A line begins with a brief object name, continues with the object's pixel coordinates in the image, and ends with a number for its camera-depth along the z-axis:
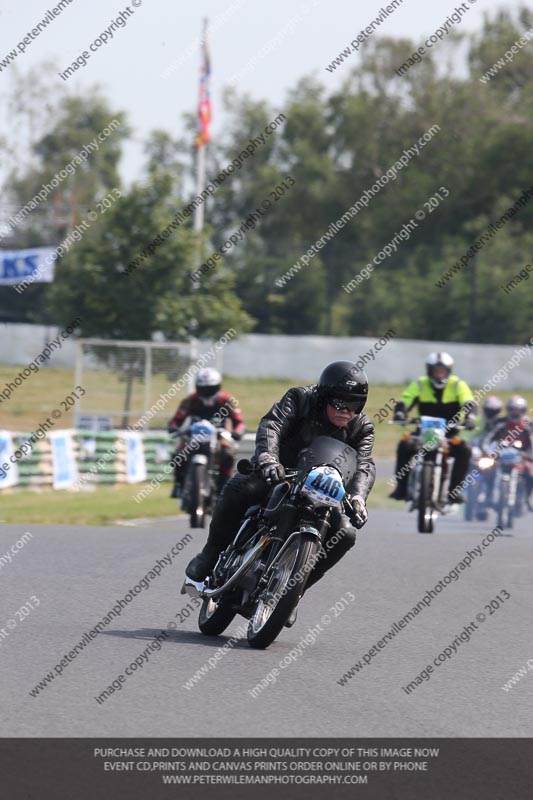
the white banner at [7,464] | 21.80
